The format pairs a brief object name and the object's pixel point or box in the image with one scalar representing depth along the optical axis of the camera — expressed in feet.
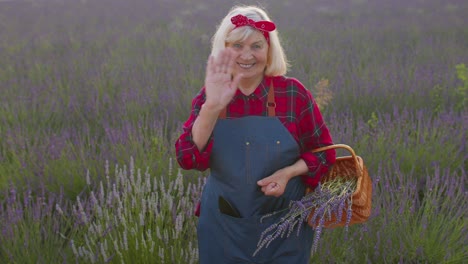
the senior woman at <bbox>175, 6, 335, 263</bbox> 5.53
